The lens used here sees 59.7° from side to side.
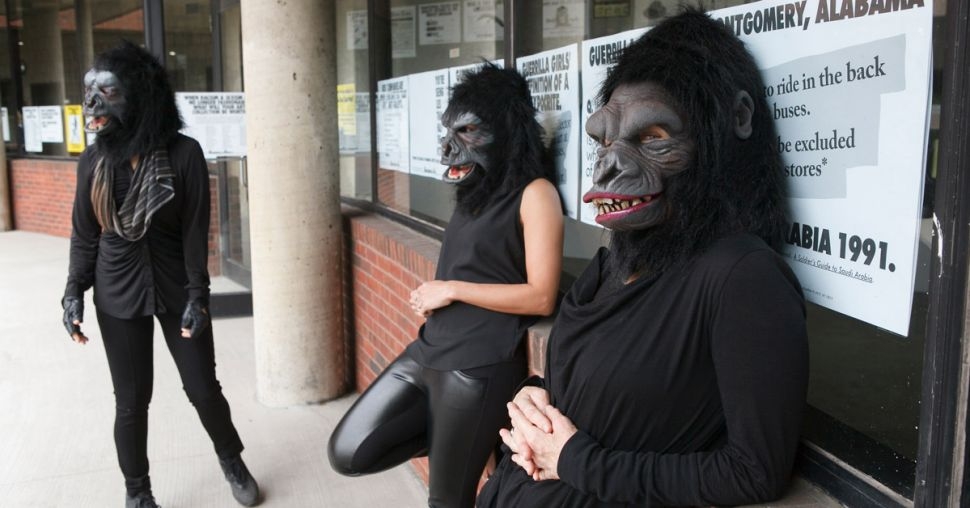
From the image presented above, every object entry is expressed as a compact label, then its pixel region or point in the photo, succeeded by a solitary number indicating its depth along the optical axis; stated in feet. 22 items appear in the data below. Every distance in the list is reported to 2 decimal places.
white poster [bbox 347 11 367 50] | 18.49
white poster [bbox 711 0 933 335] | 4.72
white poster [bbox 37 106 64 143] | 39.78
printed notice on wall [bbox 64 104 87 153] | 38.60
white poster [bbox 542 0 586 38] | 9.62
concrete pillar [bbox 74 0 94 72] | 39.78
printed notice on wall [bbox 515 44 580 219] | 9.37
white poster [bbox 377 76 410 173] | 15.64
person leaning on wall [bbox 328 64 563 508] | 8.84
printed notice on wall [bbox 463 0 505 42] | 12.16
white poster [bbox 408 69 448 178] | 13.57
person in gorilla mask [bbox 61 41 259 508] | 11.38
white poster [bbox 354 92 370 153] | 18.39
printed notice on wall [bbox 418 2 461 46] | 13.92
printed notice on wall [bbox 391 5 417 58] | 15.67
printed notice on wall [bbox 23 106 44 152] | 40.83
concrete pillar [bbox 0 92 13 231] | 40.14
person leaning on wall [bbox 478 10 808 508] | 4.58
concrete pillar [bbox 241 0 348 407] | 15.71
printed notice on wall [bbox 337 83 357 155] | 19.30
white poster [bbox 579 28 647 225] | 8.34
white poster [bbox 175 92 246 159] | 21.38
